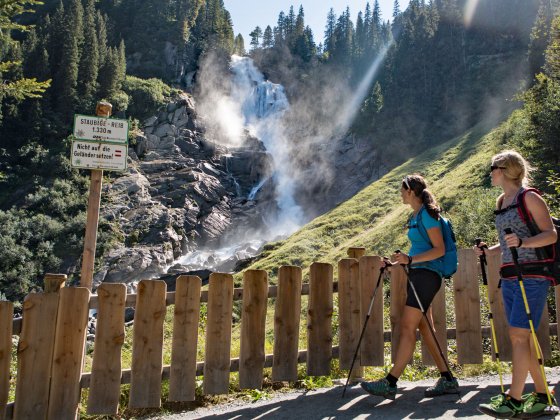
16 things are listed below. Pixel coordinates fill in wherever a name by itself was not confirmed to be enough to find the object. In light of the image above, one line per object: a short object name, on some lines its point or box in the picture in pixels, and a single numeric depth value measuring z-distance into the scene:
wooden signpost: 5.89
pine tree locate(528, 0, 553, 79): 52.59
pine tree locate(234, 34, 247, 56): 94.08
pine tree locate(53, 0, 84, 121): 61.25
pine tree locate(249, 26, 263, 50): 109.86
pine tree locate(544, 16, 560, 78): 19.81
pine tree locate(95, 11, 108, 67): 67.00
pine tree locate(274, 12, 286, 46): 103.29
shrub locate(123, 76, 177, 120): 66.62
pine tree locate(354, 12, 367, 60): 95.66
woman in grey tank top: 4.13
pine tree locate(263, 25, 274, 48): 103.94
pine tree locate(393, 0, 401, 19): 113.34
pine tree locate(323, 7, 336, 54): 104.50
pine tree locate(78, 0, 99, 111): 63.09
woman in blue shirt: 5.00
